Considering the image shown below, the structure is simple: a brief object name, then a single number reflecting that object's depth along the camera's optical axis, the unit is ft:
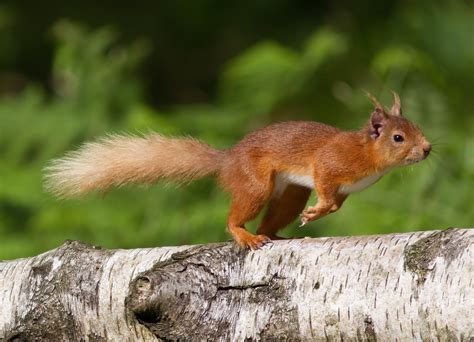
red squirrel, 20.45
